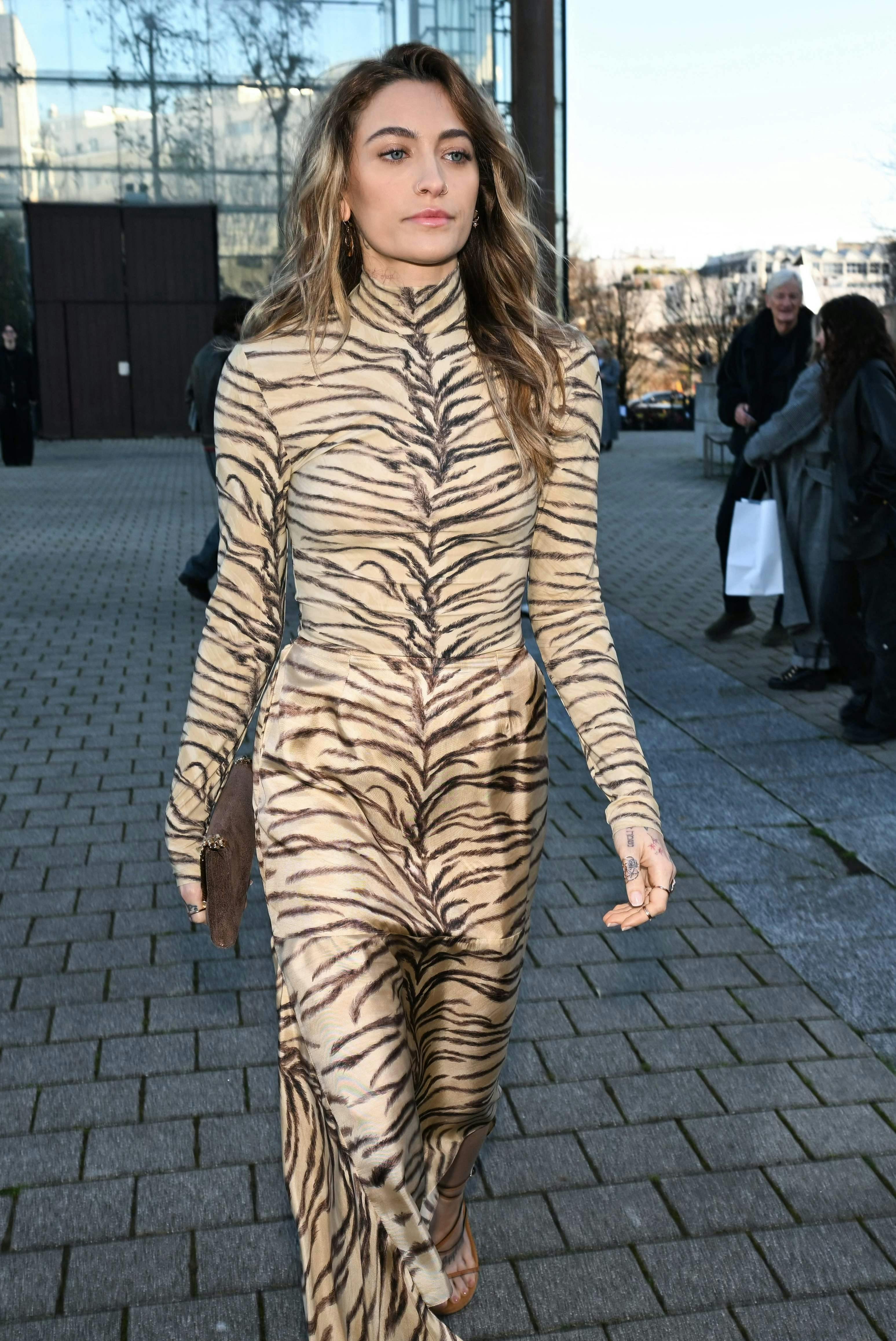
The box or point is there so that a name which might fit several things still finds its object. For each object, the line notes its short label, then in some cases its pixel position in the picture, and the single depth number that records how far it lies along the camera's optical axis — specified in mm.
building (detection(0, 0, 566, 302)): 28359
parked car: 47781
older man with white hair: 8492
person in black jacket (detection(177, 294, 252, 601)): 9195
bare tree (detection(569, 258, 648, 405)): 75750
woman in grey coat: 8016
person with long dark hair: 6832
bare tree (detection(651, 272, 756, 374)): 56281
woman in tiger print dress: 2277
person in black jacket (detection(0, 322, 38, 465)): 21469
